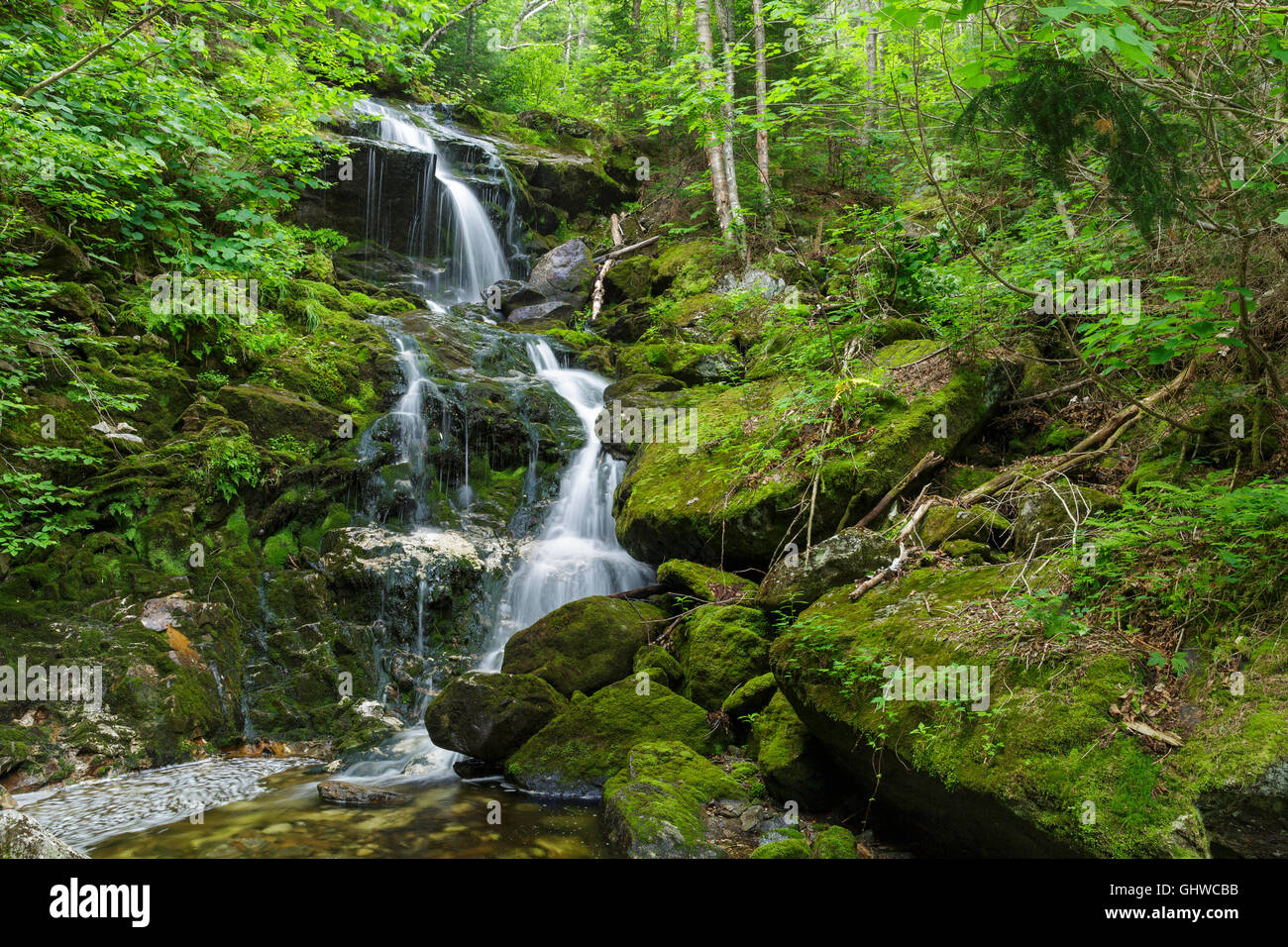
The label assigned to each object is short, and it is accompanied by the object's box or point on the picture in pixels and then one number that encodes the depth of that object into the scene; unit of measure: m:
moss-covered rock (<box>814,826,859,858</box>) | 4.11
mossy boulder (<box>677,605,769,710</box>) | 6.24
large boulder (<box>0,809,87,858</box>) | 2.95
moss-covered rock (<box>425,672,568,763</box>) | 6.22
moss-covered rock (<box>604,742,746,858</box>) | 4.39
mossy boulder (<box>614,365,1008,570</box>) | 6.60
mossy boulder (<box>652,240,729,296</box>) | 14.21
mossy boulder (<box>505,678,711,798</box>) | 5.79
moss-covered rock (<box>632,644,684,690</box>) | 6.52
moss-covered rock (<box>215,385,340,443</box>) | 8.75
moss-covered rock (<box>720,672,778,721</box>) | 5.93
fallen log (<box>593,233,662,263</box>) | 17.53
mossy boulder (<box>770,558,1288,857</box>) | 3.01
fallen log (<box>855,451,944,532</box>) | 6.37
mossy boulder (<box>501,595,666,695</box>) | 6.71
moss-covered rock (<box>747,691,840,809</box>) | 4.89
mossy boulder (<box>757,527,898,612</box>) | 5.60
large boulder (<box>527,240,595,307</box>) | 16.64
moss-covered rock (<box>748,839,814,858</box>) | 4.12
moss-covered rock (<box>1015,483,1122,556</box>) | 4.85
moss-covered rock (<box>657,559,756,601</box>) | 7.03
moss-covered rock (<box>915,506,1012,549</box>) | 5.55
